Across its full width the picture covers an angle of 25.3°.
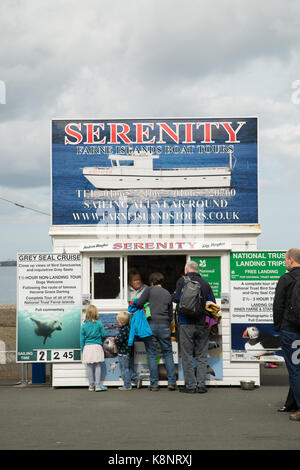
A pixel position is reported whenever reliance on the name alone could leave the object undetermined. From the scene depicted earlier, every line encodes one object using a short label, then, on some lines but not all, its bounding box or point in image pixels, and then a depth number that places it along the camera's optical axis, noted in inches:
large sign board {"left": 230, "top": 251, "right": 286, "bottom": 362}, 418.3
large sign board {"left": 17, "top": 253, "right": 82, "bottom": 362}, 424.5
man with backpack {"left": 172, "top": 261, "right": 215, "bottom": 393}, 385.7
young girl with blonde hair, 406.0
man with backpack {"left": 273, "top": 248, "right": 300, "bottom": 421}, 297.7
